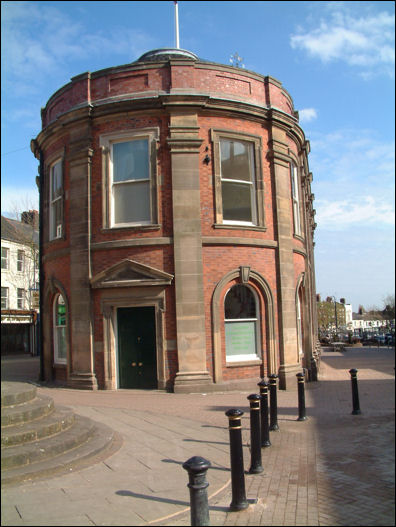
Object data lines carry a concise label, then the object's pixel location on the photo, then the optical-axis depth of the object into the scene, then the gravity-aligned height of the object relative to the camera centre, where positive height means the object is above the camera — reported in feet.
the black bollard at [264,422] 24.76 -5.83
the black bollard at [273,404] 28.32 -5.63
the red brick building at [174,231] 42.83 +7.23
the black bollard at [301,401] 30.81 -5.95
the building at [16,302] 131.59 +3.71
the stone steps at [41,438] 19.47 -5.63
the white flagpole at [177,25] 56.13 +32.51
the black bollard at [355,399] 32.11 -6.22
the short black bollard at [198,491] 14.10 -5.21
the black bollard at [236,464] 16.39 -5.30
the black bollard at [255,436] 20.54 -5.41
